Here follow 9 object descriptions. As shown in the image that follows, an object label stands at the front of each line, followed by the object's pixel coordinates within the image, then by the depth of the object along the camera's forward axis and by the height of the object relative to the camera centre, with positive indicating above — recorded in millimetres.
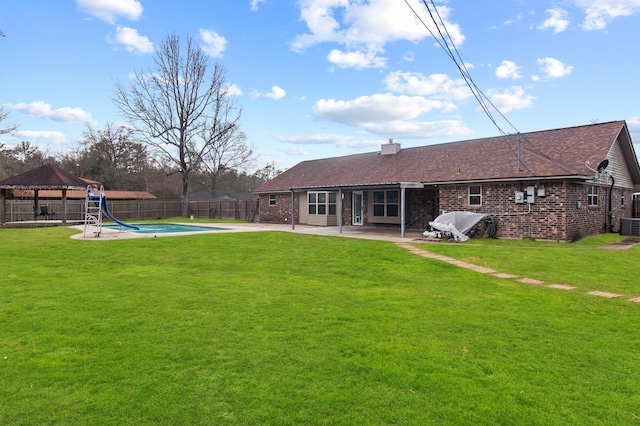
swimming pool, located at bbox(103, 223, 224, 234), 19633 -1160
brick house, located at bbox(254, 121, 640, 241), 14328 +894
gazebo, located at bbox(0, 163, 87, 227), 19938 +1137
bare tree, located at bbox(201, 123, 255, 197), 37250 +4960
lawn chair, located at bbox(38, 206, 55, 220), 24516 -449
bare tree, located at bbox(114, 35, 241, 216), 32812 +8790
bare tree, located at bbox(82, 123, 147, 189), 43469 +5421
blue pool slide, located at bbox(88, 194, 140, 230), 14983 +120
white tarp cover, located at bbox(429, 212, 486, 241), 14539 -537
